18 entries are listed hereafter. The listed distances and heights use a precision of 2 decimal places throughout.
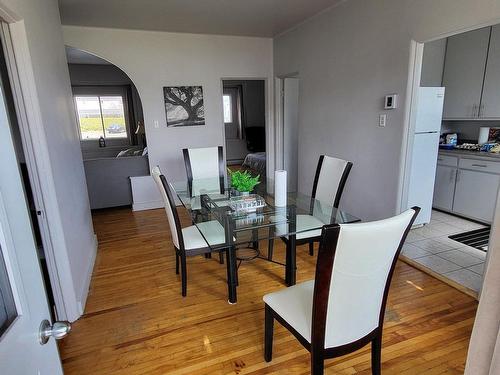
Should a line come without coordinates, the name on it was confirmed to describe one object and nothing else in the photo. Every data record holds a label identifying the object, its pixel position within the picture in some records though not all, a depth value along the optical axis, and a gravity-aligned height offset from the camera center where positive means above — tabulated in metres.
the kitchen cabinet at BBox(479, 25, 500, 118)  3.32 +0.32
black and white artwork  4.45 +0.23
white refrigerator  3.21 -0.39
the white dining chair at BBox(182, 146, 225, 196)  3.28 -0.49
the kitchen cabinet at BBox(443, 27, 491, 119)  3.48 +0.47
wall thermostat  2.70 +0.11
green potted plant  2.32 -0.48
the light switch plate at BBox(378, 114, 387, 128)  2.84 -0.06
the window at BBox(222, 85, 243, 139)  8.59 +0.20
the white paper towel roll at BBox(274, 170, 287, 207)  2.14 -0.52
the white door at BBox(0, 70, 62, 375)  0.60 -0.35
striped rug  3.03 -1.32
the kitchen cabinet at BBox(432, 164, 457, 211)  3.80 -0.95
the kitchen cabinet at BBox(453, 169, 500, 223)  3.39 -0.96
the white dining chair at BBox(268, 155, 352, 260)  2.14 -0.65
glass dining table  1.99 -0.71
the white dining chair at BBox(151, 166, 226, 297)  2.09 -0.78
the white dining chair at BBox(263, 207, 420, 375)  1.07 -0.69
